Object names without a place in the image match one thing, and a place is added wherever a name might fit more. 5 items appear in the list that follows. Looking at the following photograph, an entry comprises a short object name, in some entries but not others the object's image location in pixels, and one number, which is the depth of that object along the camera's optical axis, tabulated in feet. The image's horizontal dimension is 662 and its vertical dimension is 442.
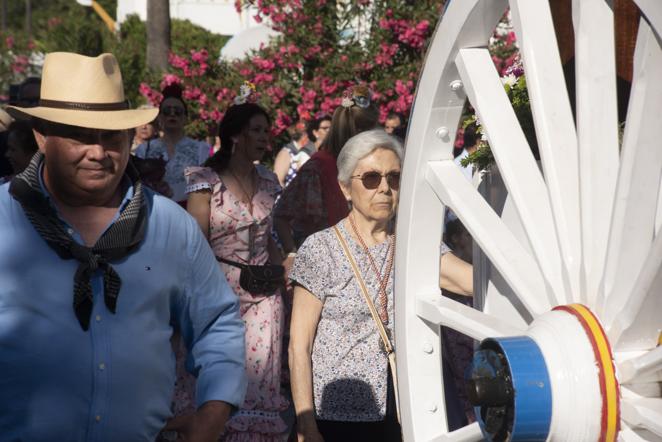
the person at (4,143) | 22.61
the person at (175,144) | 28.86
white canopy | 65.26
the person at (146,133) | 32.50
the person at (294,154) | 32.10
